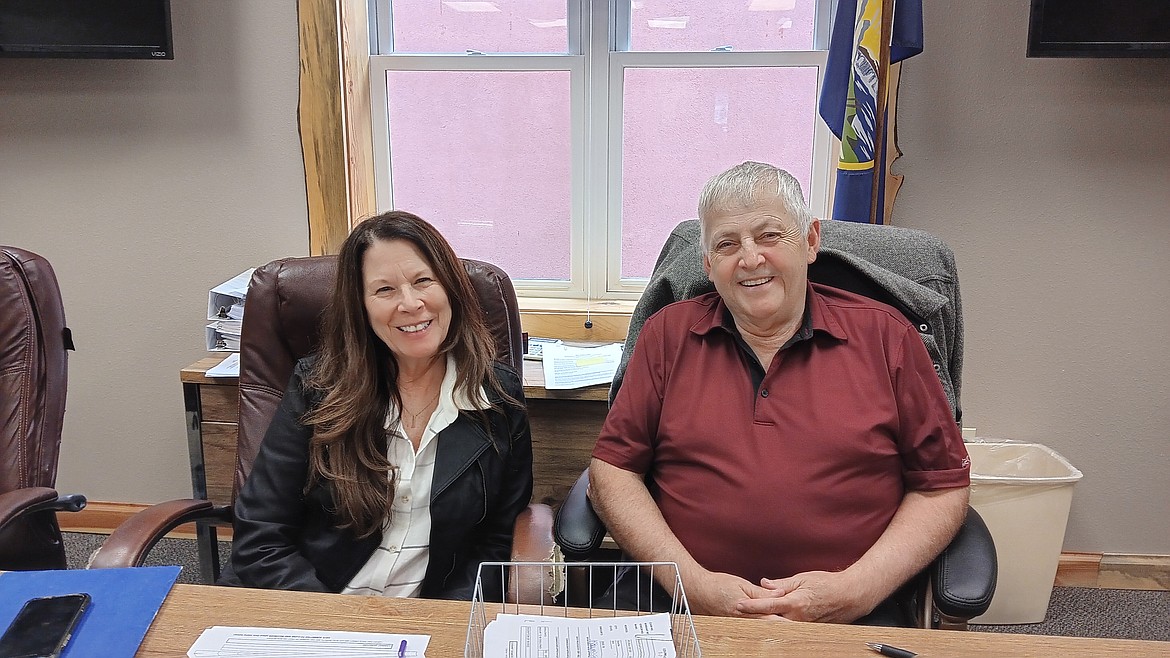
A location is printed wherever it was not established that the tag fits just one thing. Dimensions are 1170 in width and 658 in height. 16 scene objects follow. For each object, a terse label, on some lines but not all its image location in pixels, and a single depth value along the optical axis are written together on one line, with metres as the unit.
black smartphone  0.98
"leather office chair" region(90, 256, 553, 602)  1.68
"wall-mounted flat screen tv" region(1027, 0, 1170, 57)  2.07
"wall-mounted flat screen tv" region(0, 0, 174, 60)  2.32
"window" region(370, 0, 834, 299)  2.51
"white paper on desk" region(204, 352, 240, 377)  2.17
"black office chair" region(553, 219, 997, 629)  1.46
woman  1.49
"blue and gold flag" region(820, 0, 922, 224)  2.06
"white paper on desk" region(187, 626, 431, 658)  0.99
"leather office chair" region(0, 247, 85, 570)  1.57
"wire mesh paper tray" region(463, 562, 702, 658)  1.01
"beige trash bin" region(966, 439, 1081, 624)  2.21
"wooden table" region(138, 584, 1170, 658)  1.01
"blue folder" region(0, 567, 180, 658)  1.01
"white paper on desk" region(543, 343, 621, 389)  2.15
